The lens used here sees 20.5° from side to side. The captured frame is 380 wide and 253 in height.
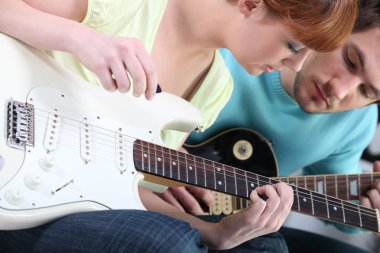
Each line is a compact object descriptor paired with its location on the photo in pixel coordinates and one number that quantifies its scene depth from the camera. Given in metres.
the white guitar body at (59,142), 1.56
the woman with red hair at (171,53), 1.56
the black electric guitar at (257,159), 2.25
